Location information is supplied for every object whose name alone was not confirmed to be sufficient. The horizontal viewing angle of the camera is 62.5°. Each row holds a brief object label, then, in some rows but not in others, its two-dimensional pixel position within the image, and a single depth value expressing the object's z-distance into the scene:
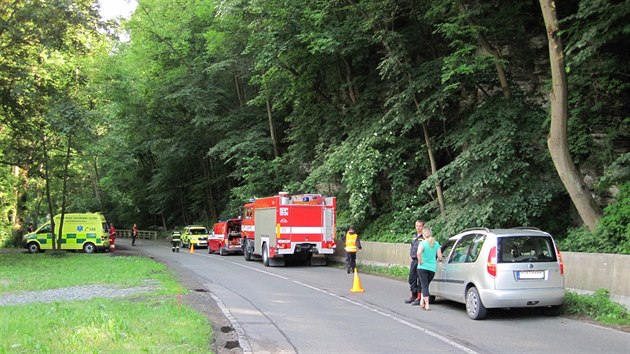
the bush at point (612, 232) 11.38
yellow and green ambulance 32.84
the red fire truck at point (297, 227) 21.83
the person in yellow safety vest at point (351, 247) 18.58
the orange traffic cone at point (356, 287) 13.77
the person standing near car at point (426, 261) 10.88
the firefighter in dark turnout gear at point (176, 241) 33.42
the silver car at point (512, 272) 9.42
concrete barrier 9.80
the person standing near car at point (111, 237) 34.69
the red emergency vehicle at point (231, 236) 30.25
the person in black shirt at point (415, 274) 11.63
